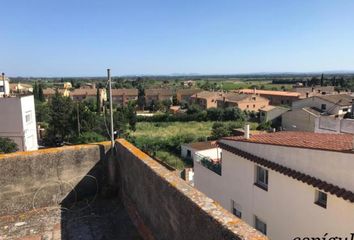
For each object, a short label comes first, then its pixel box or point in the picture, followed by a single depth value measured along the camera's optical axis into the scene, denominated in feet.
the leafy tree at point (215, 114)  193.67
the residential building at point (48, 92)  287.07
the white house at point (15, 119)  80.12
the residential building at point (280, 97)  232.69
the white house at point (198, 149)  78.43
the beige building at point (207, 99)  238.48
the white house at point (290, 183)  22.31
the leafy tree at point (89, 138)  95.91
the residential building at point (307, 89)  235.97
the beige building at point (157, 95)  281.87
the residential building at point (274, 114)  156.95
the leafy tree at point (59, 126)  119.24
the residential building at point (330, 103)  136.36
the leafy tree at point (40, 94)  241.14
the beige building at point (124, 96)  295.48
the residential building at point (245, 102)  206.81
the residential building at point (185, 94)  288.69
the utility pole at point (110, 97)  19.46
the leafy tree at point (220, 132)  126.52
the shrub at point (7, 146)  71.29
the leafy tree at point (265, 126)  148.71
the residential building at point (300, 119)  128.16
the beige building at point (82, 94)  294.25
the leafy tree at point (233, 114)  189.57
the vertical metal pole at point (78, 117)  113.09
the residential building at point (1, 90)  93.02
